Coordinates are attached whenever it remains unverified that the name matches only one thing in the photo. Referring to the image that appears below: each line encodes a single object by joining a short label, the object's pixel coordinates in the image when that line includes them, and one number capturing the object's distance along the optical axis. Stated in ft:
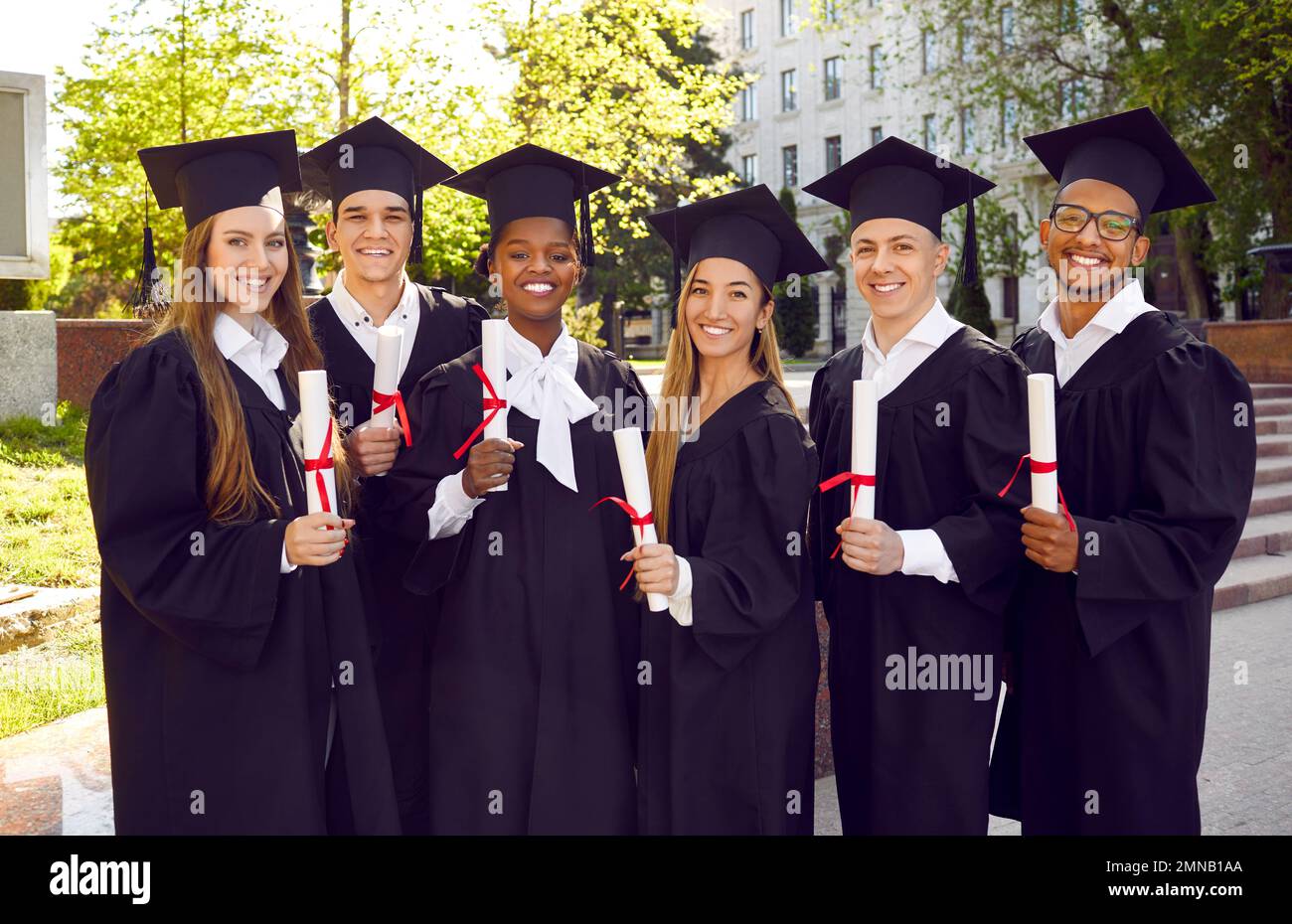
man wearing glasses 9.63
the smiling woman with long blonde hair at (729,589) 9.65
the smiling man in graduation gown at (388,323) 11.35
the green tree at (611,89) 53.83
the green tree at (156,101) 46.62
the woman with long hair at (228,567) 8.87
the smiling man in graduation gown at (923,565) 9.82
